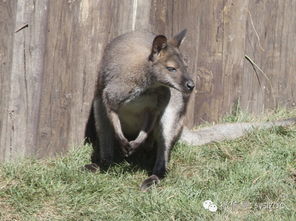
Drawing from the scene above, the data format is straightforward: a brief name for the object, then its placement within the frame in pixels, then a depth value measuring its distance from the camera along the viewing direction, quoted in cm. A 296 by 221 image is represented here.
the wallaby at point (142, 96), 1265
